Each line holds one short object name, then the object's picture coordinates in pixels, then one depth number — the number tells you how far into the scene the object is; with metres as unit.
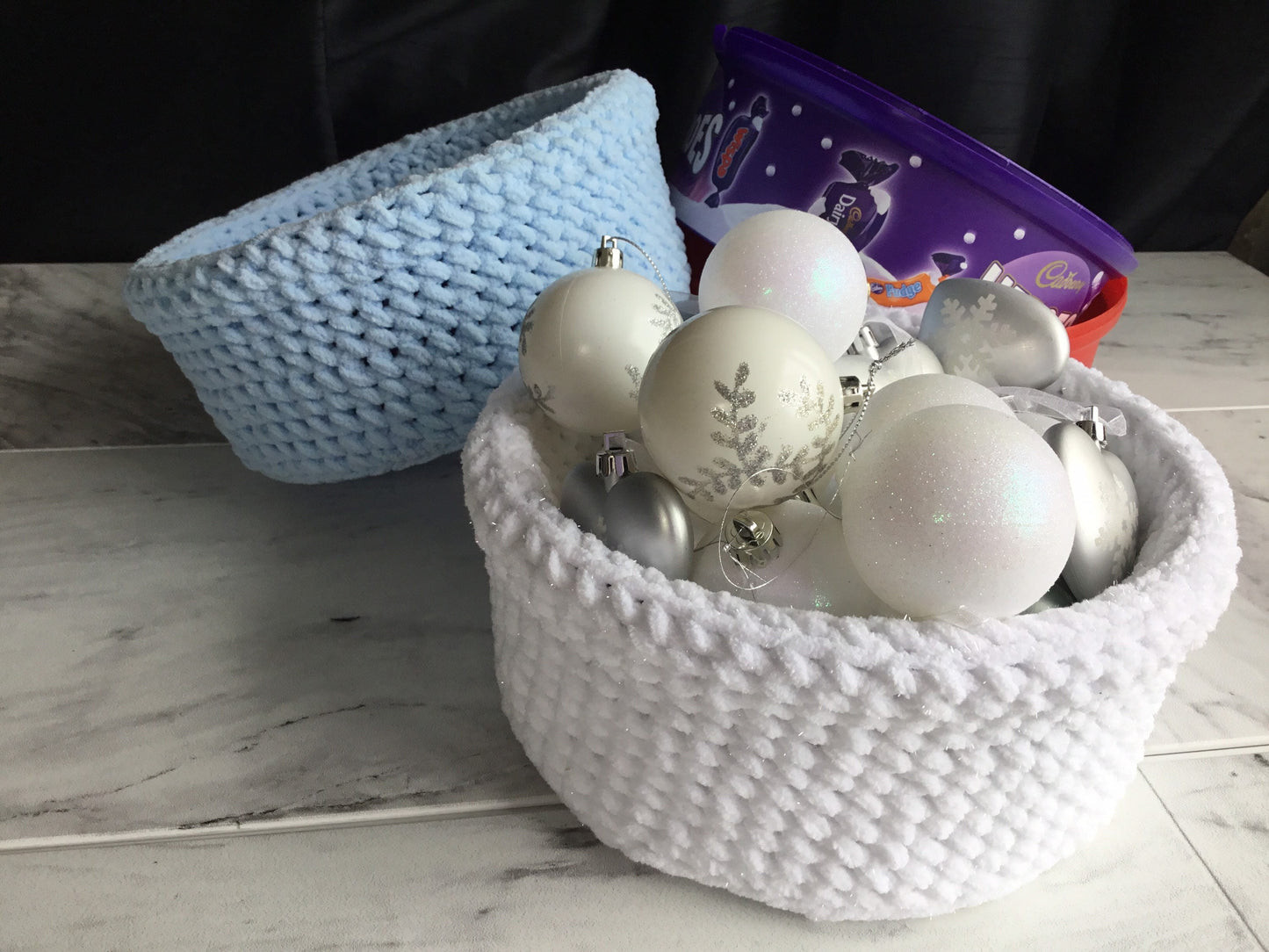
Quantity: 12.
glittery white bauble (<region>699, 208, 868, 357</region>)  0.38
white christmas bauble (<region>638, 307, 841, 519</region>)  0.31
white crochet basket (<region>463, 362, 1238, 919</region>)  0.27
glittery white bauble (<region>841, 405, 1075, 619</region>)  0.28
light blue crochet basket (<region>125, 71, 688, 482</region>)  0.44
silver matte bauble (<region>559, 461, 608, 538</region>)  0.32
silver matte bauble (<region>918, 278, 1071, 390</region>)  0.41
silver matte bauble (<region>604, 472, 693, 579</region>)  0.31
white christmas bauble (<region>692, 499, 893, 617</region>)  0.32
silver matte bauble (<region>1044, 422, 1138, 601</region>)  0.33
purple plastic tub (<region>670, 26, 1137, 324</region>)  0.51
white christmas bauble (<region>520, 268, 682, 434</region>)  0.36
